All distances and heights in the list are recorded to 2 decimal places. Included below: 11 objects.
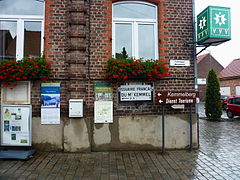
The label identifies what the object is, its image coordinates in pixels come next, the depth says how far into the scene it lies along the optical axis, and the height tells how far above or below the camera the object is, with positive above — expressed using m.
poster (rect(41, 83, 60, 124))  5.64 -0.28
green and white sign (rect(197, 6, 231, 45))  5.52 +1.99
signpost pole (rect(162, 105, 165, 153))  5.54 -1.16
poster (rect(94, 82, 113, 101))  5.81 +0.07
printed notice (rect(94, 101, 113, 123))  5.75 -0.56
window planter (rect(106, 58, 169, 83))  5.52 +0.69
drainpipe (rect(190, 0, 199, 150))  6.14 +1.25
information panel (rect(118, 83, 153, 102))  5.86 +0.04
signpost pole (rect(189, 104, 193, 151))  5.79 -0.87
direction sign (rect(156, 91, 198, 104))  5.54 -0.11
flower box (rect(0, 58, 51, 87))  5.29 +0.68
